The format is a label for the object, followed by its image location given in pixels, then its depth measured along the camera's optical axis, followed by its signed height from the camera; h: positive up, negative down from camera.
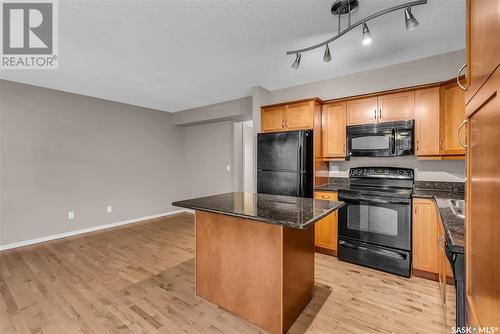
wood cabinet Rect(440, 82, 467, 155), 2.48 +0.53
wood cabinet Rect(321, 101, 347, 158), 3.25 +0.52
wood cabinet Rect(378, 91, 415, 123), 2.78 +0.73
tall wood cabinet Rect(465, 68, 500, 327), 0.56 -0.13
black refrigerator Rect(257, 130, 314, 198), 3.18 +0.03
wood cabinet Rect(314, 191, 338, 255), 3.04 -0.92
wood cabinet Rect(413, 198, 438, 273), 2.43 -0.77
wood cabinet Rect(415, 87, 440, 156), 2.63 +0.50
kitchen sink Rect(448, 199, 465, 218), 1.60 -0.34
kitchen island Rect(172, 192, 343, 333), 1.65 -0.74
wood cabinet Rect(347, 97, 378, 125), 3.00 +0.73
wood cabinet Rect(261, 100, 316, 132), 3.28 +0.74
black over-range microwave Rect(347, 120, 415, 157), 2.79 +0.33
